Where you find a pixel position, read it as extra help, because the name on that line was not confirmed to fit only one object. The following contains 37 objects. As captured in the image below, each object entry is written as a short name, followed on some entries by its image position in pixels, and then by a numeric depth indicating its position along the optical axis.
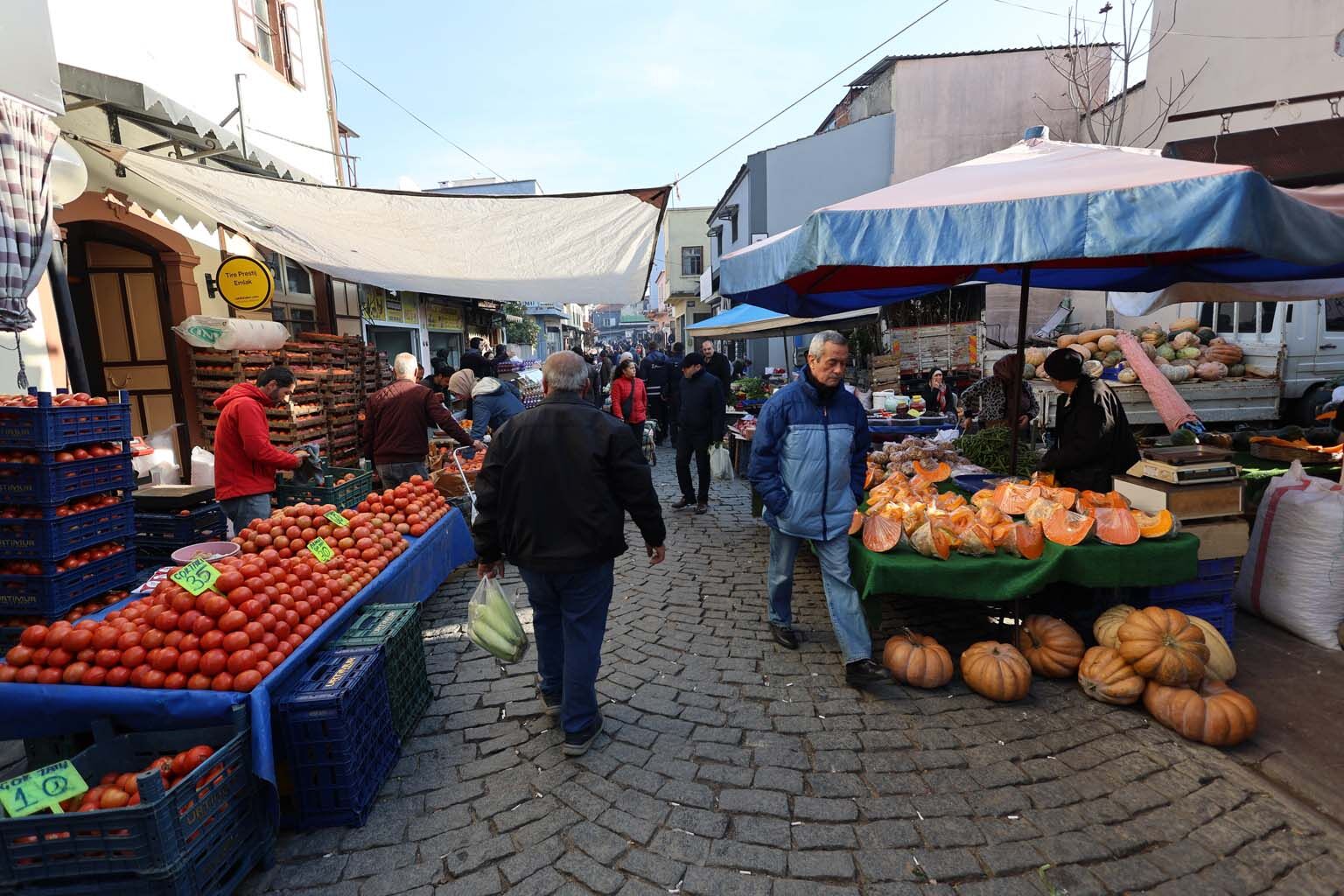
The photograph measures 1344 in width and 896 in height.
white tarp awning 5.92
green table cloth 3.74
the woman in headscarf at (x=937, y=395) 10.69
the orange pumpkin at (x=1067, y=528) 3.79
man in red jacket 5.01
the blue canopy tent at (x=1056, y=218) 2.80
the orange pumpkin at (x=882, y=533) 3.95
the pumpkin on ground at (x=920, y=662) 3.80
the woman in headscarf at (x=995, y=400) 6.84
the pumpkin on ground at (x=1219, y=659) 3.68
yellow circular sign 7.63
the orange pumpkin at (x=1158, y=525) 3.78
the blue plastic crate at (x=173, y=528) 4.91
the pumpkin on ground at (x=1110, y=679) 3.52
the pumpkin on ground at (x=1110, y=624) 3.73
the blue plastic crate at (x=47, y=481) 3.57
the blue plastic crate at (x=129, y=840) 2.12
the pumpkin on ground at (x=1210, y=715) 3.17
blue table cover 2.63
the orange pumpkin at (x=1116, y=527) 3.77
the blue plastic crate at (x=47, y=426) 3.55
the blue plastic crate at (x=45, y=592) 3.62
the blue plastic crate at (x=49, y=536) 3.58
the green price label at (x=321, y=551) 3.99
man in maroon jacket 6.43
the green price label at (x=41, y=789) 2.17
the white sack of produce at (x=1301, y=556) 4.04
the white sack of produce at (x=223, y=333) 6.94
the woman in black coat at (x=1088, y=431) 4.47
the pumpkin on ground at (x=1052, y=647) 3.86
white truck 9.55
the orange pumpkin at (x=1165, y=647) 3.42
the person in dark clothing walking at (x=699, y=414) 8.02
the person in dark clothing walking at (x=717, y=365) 12.86
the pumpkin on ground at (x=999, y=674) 3.62
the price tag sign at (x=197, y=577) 3.00
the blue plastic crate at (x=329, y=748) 2.76
